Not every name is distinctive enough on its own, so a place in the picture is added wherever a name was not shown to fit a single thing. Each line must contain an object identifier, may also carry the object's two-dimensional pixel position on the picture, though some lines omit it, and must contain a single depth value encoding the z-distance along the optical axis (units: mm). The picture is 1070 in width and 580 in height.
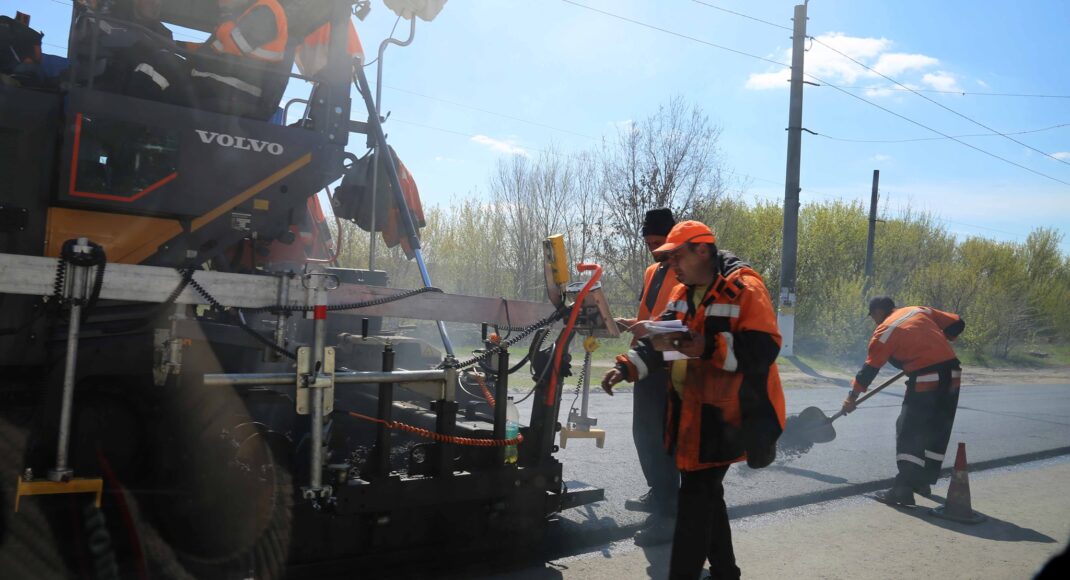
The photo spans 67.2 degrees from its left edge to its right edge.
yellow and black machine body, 3291
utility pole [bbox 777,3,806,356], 17297
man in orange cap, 3502
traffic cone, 5863
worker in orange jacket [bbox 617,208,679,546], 5160
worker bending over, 6340
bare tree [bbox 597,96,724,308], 23328
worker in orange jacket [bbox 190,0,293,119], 4016
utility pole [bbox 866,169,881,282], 31328
